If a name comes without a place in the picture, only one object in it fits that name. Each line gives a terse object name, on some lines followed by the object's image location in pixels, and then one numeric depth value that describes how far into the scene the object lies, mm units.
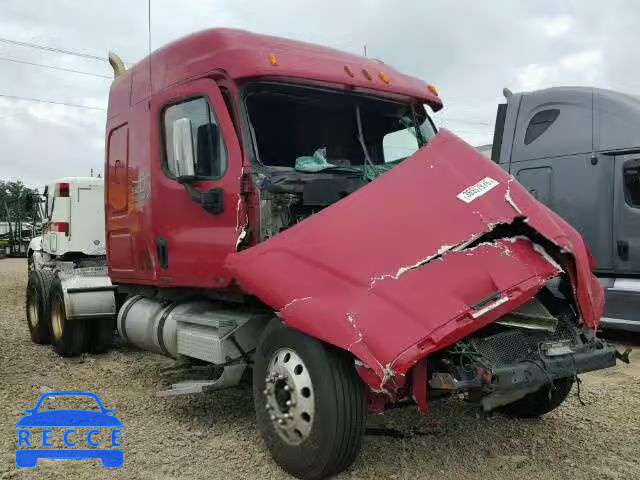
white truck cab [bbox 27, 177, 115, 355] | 7082
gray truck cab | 7629
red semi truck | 3316
